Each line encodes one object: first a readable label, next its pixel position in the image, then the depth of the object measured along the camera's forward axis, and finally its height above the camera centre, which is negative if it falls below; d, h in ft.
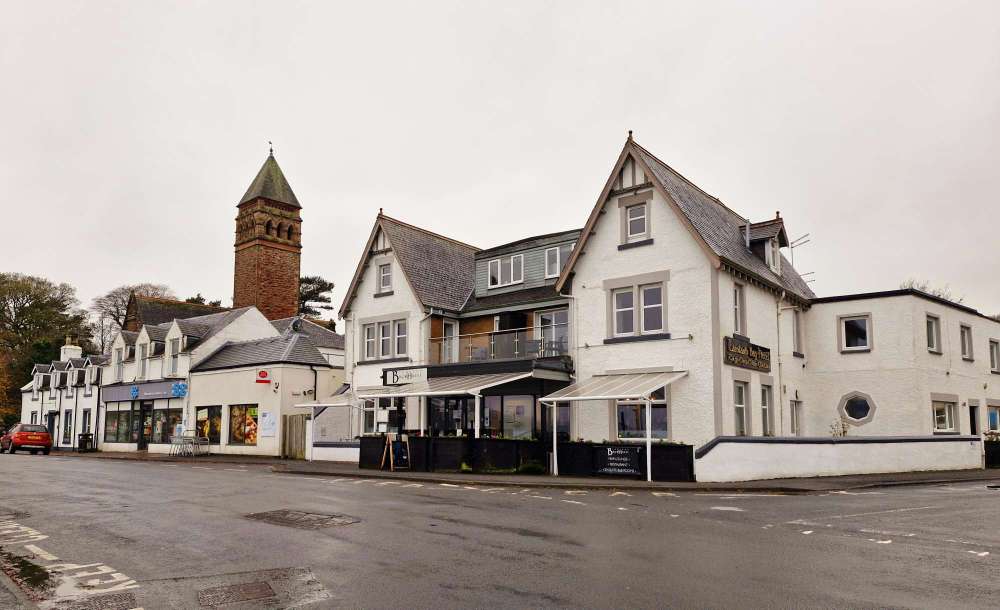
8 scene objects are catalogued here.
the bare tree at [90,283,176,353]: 254.06 +30.42
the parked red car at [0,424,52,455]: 138.82 -5.55
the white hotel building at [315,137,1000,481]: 79.66 +6.70
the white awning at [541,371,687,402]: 74.79 +2.20
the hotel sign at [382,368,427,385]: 98.32 +4.03
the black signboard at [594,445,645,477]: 73.00 -4.73
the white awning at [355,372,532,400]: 85.30 +2.57
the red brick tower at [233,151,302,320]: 202.59 +41.10
